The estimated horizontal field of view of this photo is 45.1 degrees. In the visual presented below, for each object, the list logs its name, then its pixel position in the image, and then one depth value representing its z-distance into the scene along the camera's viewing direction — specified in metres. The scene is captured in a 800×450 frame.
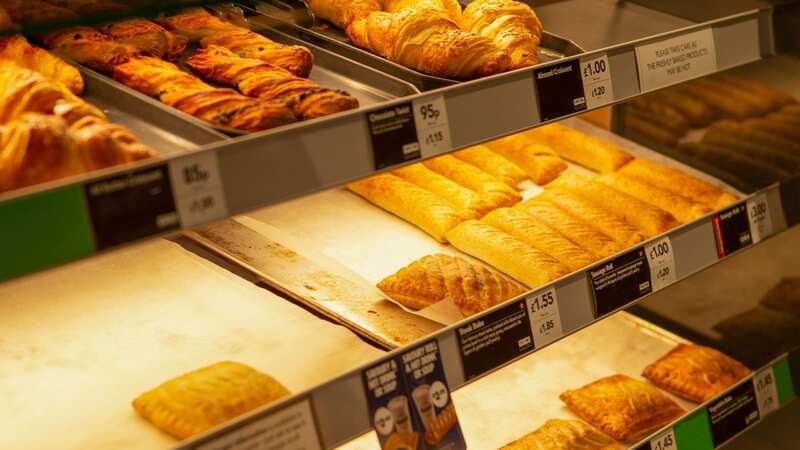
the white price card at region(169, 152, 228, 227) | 1.02
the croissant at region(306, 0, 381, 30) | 1.70
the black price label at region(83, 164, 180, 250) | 0.95
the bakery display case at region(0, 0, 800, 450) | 1.12
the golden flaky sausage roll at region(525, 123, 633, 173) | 2.49
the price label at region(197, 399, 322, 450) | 1.15
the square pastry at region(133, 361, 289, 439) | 1.43
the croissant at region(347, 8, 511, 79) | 1.51
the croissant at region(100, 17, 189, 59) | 1.46
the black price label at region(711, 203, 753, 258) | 1.85
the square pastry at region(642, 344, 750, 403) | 2.17
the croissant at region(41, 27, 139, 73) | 1.40
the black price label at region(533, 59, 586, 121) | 1.39
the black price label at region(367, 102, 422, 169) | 1.21
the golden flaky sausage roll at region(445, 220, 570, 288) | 1.96
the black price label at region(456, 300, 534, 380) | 1.43
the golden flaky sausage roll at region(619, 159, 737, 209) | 2.42
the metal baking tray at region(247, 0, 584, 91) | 1.54
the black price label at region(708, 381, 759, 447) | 1.94
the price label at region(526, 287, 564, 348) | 1.52
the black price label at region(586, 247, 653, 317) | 1.63
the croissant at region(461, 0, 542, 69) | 1.60
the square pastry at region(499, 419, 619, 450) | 1.85
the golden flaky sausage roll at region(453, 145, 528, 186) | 2.35
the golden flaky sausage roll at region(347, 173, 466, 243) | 2.09
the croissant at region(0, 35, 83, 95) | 1.32
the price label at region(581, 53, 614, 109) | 1.45
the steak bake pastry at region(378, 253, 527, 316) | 1.83
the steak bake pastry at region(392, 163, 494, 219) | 2.18
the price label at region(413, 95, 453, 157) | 1.25
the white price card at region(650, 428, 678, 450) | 1.79
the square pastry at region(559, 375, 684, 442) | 1.99
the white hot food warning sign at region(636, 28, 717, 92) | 1.54
